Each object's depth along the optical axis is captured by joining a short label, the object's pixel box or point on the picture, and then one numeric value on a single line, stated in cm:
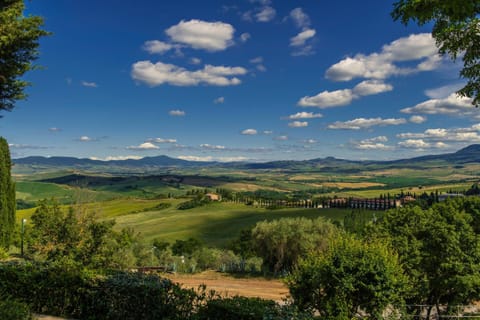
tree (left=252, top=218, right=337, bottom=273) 4470
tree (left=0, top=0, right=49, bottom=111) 1439
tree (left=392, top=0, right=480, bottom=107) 580
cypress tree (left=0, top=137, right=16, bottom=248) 3994
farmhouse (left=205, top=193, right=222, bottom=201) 19188
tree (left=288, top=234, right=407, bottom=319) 1236
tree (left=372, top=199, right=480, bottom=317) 2562
